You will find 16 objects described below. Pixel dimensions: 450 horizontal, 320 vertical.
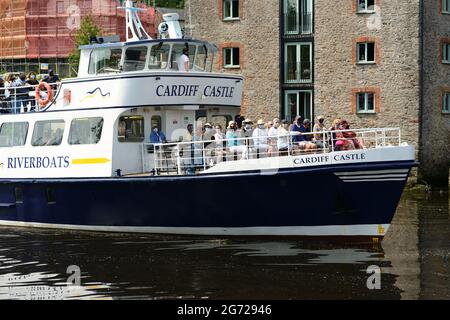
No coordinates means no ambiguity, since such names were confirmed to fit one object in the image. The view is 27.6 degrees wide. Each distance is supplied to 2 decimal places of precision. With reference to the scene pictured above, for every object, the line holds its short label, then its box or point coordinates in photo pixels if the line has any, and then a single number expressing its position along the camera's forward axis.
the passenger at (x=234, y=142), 22.88
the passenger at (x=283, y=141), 22.34
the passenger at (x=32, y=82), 27.38
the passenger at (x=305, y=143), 22.33
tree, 66.00
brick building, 43.59
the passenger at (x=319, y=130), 22.31
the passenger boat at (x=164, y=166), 21.73
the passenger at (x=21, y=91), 27.38
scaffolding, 75.25
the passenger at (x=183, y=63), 25.17
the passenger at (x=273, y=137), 22.78
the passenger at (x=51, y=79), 26.60
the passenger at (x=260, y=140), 22.94
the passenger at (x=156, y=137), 24.25
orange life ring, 25.69
